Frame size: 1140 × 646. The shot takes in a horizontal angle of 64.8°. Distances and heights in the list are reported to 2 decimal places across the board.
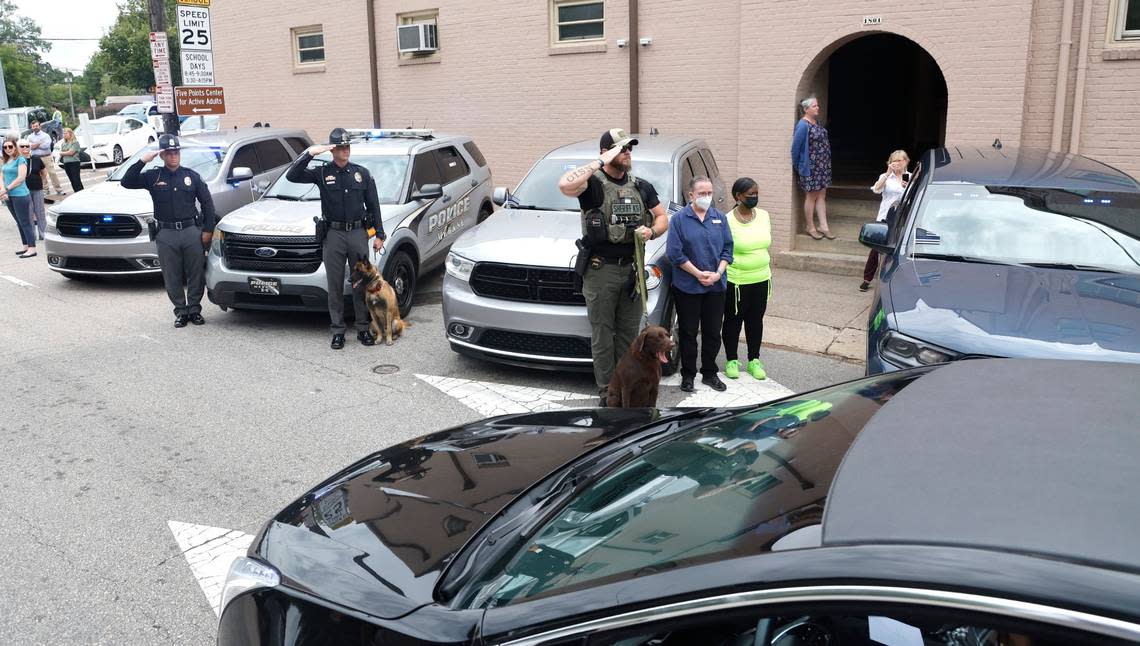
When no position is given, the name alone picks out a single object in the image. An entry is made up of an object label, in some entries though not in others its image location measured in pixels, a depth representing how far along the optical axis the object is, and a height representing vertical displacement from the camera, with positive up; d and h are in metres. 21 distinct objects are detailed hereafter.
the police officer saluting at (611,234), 6.26 -0.81
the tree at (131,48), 57.03 +4.93
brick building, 9.91 +0.60
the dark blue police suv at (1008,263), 4.78 -0.96
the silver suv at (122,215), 11.06 -1.06
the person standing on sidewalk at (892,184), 9.87 -0.75
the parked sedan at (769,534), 1.59 -0.91
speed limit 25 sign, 14.02 +1.52
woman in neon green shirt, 7.27 -1.27
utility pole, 14.84 +1.69
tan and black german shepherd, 8.59 -1.70
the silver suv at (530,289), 7.08 -1.34
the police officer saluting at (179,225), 9.32 -1.02
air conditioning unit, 15.16 +1.39
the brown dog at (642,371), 5.65 -1.58
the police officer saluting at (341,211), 8.42 -0.82
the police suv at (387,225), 8.97 -1.06
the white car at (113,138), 30.88 -0.36
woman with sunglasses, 13.65 -0.94
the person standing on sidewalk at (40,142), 17.72 -0.27
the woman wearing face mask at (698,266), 6.91 -1.12
